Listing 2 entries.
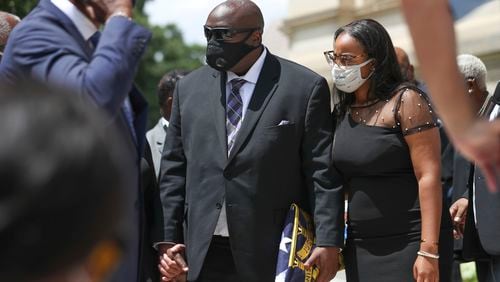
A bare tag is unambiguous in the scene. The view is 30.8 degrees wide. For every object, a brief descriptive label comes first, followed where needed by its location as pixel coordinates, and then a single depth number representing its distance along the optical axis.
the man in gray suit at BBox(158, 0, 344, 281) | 4.59
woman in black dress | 4.50
